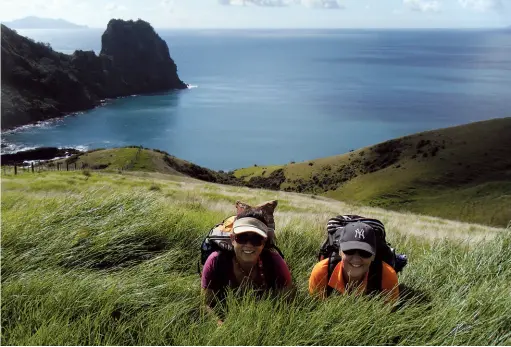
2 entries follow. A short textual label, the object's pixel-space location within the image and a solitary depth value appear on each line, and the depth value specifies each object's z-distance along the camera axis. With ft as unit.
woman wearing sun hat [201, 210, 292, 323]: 14.40
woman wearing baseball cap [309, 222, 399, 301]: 13.88
